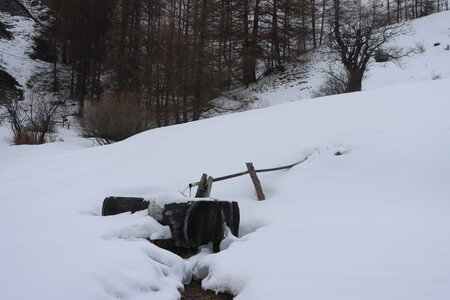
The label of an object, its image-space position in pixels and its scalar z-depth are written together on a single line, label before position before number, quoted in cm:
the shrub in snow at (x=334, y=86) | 1390
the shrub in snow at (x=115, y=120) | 1220
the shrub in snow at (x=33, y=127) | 1260
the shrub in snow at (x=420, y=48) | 1850
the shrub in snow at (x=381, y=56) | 1589
